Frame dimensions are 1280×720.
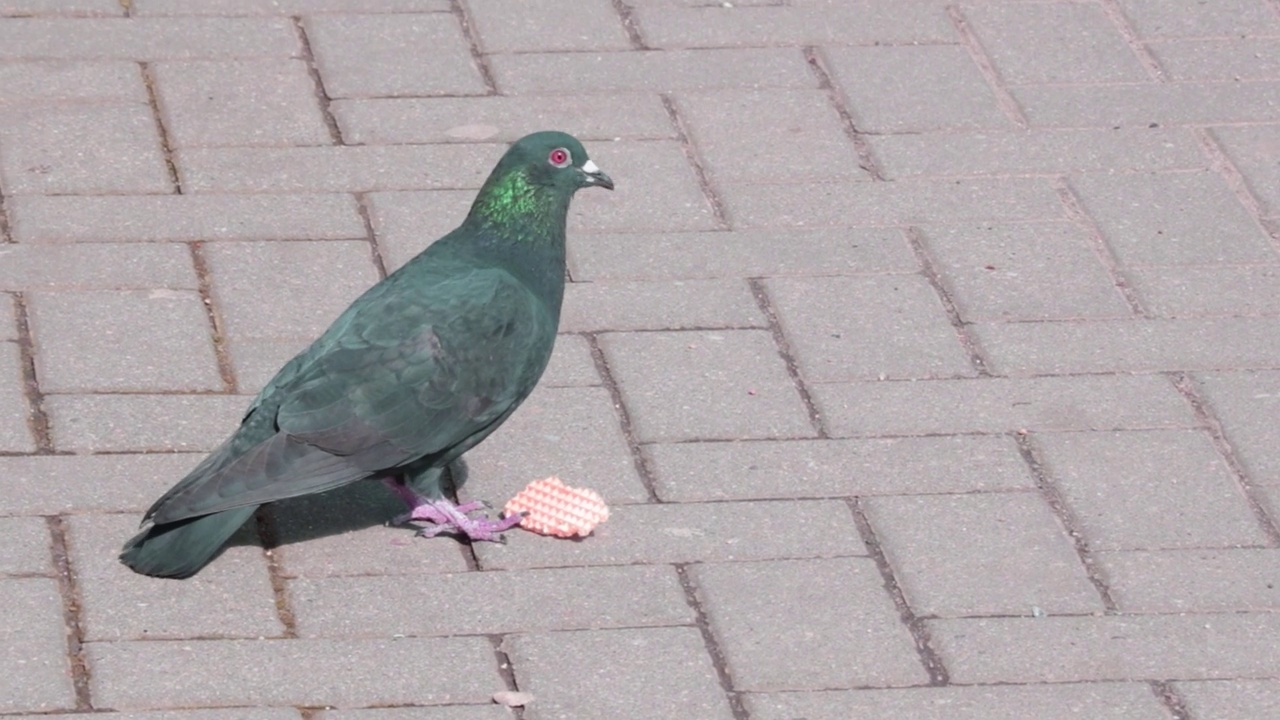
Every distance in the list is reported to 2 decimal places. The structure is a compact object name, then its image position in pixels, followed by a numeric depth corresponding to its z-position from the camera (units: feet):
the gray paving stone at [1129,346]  31.30
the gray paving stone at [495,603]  25.24
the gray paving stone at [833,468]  28.25
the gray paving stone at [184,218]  32.93
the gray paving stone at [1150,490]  27.64
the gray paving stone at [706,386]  29.53
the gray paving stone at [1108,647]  24.95
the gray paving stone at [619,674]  24.02
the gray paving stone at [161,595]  24.78
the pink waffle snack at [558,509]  26.72
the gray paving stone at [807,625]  24.79
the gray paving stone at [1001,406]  29.79
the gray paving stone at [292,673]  23.69
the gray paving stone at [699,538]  26.80
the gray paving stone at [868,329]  31.07
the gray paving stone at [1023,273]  32.68
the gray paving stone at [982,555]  26.23
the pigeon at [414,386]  25.39
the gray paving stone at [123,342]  29.48
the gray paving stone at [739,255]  33.16
